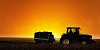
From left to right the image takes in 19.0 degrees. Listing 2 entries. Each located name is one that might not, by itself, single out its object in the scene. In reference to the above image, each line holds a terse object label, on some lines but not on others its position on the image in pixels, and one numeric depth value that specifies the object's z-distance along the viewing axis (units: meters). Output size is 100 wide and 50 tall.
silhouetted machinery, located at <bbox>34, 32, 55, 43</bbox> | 43.17
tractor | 40.56
